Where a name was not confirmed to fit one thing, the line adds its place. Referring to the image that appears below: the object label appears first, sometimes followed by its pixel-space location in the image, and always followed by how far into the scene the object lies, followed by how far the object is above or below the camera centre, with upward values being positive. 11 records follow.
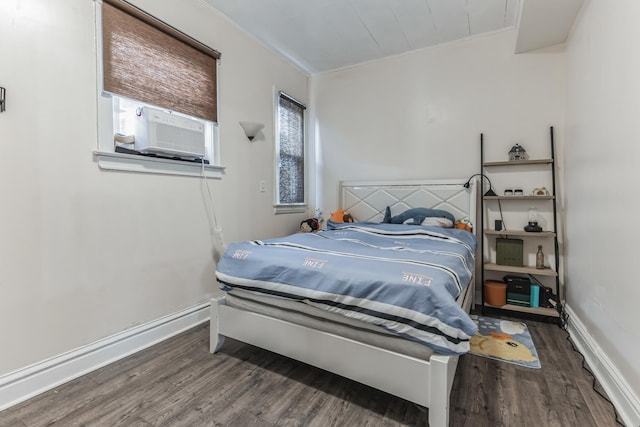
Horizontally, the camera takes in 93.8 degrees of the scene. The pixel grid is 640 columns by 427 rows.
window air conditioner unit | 2.14 +0.60
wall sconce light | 2.99 +0.85
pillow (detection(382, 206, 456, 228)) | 3.05 -0.07
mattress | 1.42 -0.61
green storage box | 2.90 -0.43
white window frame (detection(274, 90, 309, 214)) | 3.53 +0.48
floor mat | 2.04 -1.03
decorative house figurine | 2.96 +0.55
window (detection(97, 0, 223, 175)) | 1.97 +1.02
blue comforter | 1.31 -0.36
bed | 1.31 -0.61
